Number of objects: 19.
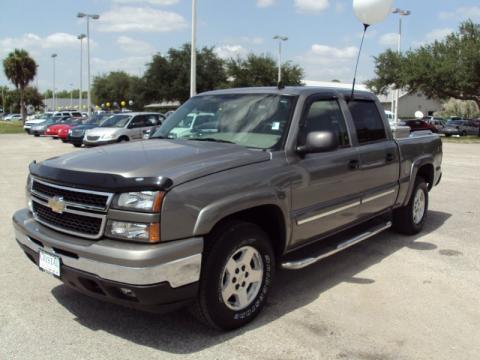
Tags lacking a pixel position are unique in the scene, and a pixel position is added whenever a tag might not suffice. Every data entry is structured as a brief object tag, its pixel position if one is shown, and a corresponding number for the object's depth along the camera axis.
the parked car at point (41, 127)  34.44
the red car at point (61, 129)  27.54
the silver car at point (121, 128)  20.34
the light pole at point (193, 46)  23.98
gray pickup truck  3.26
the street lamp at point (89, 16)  44.19
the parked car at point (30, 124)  36.31
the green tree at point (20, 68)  58.22
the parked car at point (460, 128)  40.31
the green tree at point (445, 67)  35.06
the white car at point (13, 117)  88.92
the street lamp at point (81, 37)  50.92
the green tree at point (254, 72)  54.53
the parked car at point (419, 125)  34.73
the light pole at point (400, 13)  42.72
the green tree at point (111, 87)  87.06
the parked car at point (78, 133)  23.55
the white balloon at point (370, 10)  6.63
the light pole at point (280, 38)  49.69
